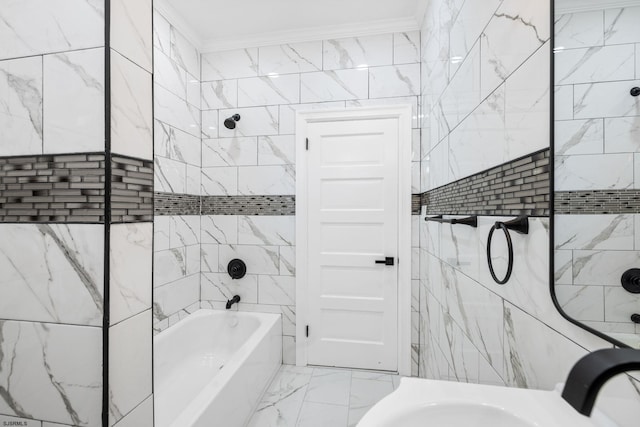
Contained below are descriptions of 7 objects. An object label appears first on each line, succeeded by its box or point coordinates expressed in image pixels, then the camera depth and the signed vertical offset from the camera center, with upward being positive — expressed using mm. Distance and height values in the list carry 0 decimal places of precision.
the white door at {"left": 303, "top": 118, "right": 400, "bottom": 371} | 2391 -264
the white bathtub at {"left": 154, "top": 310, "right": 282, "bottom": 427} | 1541 -1068
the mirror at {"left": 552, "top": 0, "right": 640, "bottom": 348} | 473 +87
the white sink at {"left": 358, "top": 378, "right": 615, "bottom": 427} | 594 -423
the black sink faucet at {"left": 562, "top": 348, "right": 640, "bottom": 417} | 237 -133
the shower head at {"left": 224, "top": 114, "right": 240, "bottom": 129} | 2486 +757
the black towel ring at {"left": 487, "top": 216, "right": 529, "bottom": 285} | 796 -42
